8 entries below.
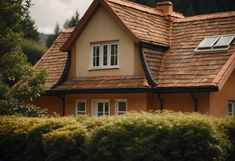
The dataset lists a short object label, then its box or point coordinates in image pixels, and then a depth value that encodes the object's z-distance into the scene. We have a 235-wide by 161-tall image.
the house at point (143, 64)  23.11
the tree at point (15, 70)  22.95
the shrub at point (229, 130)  14.70
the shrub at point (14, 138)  17.50
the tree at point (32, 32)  75.06
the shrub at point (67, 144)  15.42
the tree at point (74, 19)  80.42
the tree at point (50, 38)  81.34
